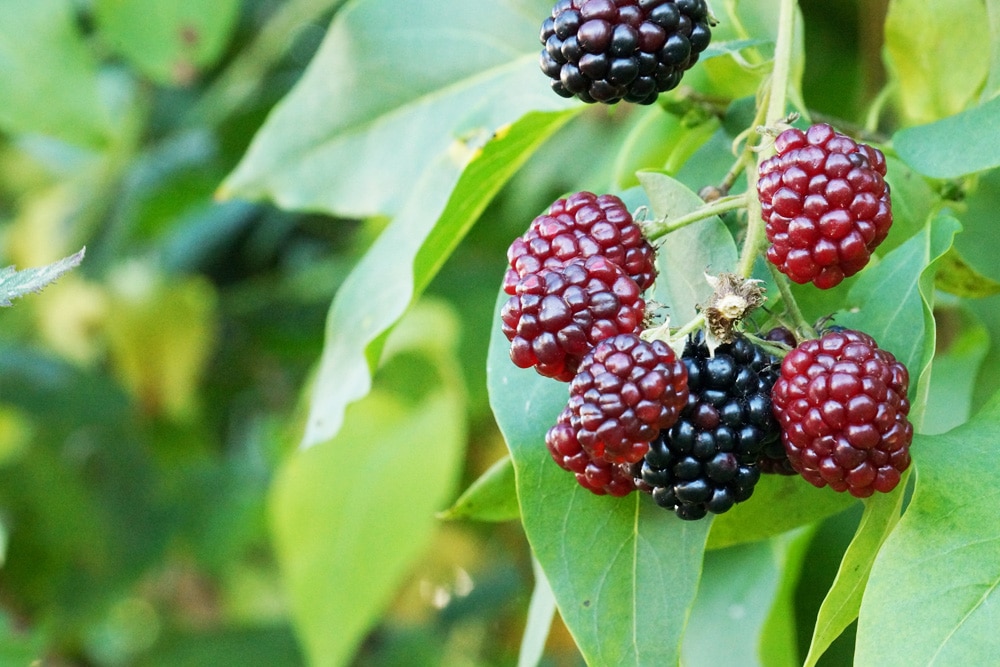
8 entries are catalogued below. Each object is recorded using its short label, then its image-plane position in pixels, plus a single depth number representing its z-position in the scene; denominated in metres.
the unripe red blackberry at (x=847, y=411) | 0.33
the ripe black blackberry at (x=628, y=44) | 0.35
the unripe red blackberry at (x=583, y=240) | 0.34
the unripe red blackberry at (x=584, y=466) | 0.34
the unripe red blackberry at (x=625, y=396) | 0.33
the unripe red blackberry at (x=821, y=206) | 0.34
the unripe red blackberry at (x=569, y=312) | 0.34
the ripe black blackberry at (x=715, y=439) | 0.34
